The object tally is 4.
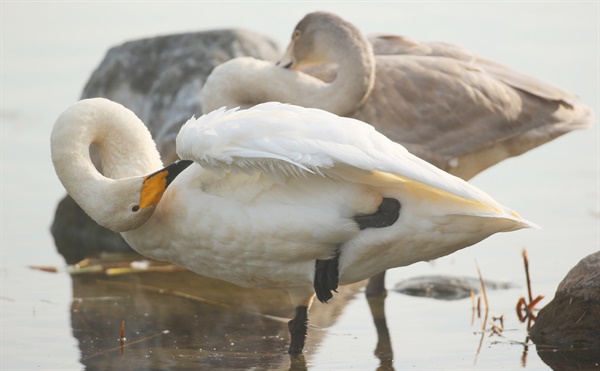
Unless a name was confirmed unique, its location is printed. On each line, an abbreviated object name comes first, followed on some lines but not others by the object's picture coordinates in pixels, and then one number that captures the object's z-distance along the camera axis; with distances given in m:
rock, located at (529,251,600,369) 13.12
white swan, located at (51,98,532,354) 11.47
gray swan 16.97
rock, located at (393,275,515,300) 15.93
